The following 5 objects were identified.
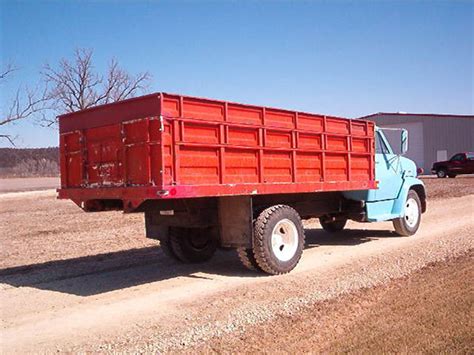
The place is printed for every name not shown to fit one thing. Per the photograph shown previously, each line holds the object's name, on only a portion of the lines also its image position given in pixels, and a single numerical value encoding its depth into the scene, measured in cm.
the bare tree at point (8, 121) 3212
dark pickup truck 3641
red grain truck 627
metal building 4500
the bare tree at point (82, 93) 3941
